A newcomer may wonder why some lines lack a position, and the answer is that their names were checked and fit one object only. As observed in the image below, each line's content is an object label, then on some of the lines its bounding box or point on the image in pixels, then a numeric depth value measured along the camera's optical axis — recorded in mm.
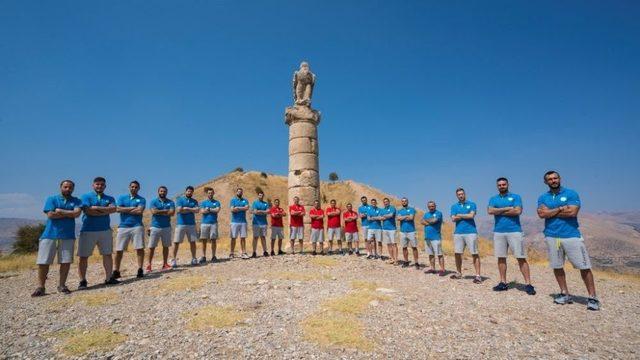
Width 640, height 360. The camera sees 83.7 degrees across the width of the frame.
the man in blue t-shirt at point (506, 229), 7801
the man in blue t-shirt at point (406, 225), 10914
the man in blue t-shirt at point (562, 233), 6621
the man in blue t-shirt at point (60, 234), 7566
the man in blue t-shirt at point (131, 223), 8977
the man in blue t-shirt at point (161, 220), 9797
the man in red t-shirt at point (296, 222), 12848
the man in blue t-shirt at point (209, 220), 11438
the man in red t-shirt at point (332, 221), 13179
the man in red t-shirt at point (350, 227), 13260
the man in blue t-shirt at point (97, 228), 8117
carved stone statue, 16141
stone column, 15922
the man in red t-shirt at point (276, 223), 12492
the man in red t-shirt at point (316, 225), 12984
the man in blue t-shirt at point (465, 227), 8898
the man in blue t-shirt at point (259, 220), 12258
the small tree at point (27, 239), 26688
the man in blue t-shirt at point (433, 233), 10000
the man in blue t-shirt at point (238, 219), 11891
